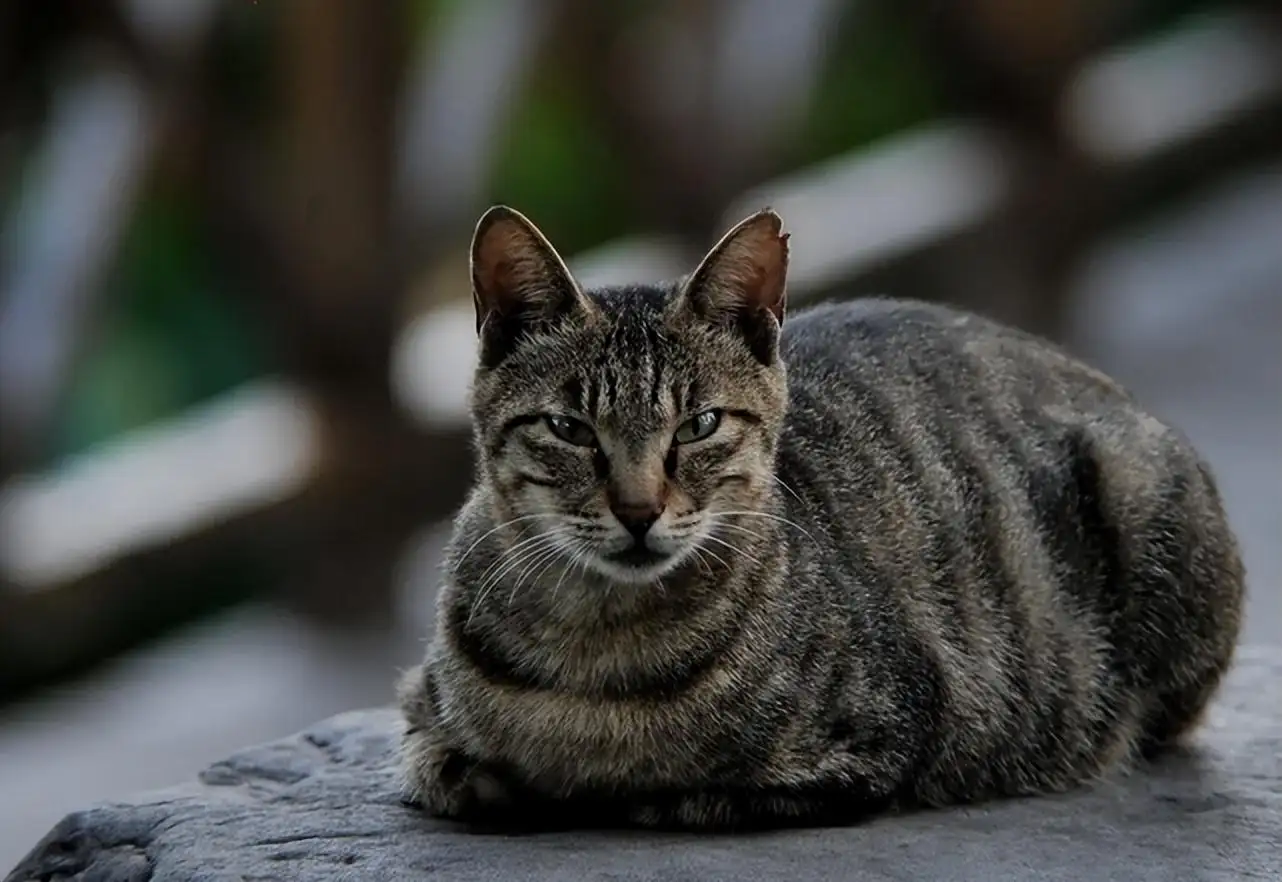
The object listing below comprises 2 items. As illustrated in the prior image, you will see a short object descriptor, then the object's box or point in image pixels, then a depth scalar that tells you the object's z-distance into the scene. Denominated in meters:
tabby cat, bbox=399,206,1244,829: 6.92
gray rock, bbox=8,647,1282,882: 6.75
